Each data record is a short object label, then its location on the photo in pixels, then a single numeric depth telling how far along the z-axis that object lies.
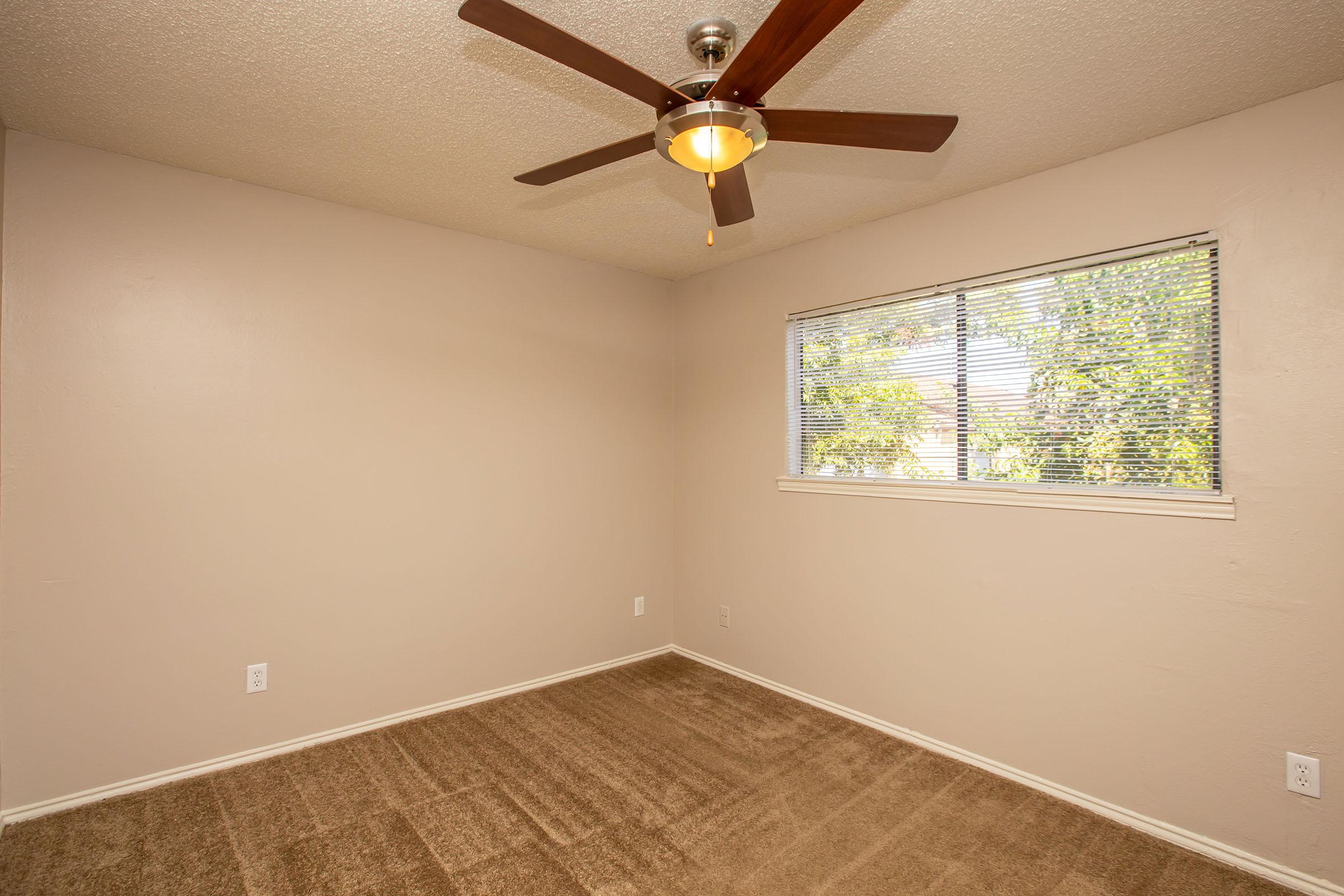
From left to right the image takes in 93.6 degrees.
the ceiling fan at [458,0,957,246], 1.19
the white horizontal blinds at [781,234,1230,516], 2.21
